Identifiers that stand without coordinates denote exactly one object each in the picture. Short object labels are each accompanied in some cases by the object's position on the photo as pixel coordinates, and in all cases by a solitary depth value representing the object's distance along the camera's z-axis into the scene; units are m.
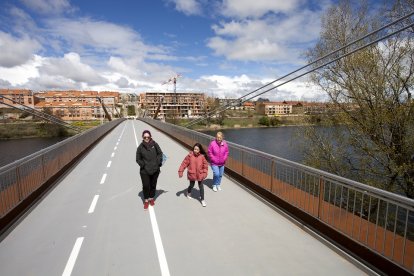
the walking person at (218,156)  7.64
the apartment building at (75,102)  116.19
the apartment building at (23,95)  138.70
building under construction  167.25
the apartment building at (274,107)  155.75
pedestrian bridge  4.00
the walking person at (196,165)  6.72
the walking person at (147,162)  6.42
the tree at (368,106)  12.91
